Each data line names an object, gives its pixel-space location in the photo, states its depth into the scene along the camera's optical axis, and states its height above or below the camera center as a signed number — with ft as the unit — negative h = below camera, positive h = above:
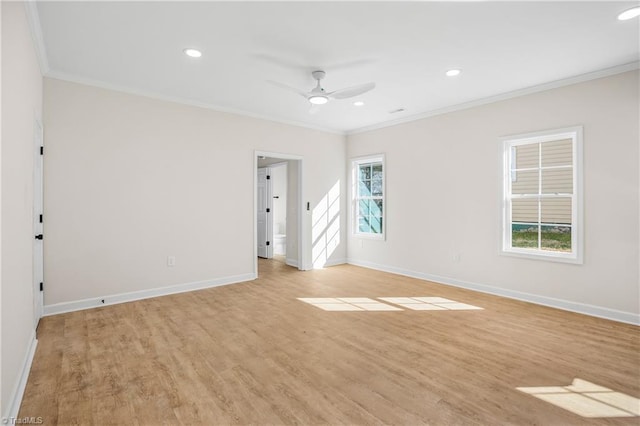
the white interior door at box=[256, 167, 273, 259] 25.05 -0.24
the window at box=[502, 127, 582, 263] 13.03 +0.67
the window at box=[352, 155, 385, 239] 20.97 +0.95
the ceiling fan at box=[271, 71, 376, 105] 11.67 +4.34
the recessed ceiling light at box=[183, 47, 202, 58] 10.59 +5.22
